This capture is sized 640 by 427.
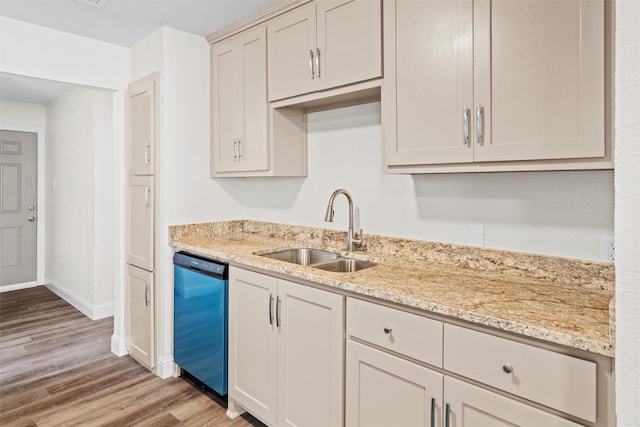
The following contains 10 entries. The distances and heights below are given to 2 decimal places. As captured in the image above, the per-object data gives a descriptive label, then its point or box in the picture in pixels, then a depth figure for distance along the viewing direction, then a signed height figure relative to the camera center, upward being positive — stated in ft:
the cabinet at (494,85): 4.36 +1.53
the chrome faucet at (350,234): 7.39 -0.48
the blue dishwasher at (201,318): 7.70 -2.24
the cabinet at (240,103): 8.40 +2.34
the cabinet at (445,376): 3.69 -1.78
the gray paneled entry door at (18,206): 16.14 +0.13
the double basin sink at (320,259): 7.30 -0.99
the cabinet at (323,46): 6.35 +2.84
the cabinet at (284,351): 5.71 -2.27
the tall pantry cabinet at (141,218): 9.24 -0.21
